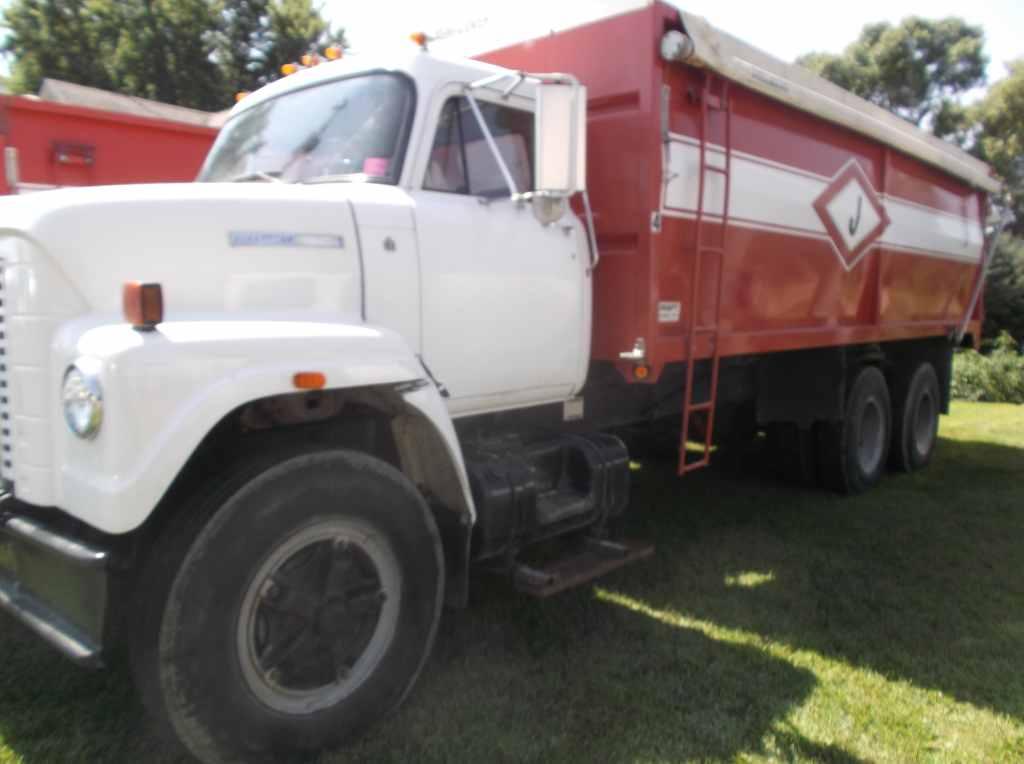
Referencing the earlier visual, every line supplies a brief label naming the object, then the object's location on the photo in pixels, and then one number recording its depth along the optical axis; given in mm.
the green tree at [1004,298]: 19391
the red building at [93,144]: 5328
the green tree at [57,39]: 27391
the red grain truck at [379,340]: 2490
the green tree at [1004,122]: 26125
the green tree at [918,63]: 32500
